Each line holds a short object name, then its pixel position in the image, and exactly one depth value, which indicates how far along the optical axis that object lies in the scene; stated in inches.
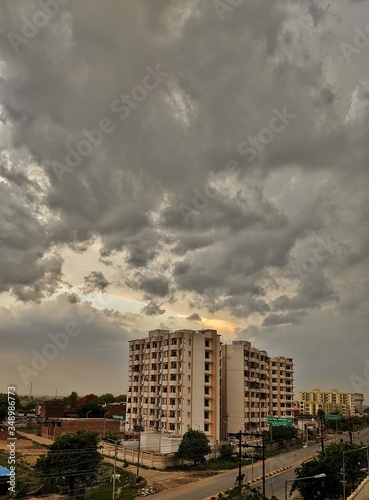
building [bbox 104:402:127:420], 3901.3
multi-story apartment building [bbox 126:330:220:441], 2738.7
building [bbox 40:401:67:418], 3821.4
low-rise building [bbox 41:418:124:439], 3083.2
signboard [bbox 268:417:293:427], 2393.5
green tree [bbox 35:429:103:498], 1520.7
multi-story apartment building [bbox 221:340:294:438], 3097.9
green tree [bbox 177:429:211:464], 2293.3
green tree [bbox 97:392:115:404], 4827.8
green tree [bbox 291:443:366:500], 1385.3
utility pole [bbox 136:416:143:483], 3019.2
